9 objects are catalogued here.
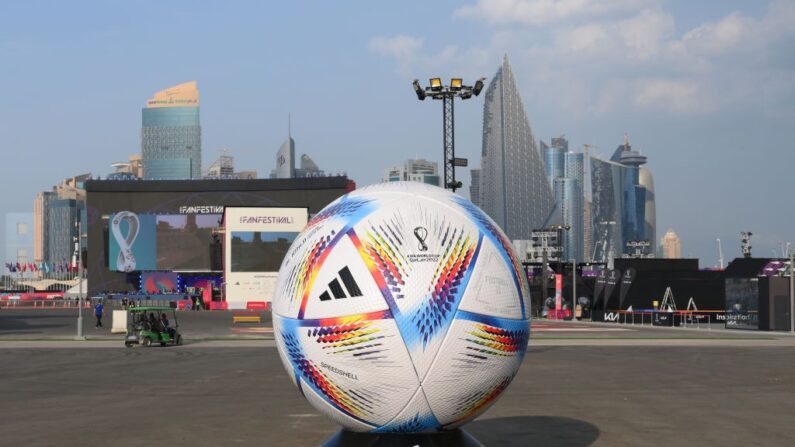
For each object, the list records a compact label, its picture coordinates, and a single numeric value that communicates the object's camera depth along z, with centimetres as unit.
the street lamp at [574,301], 7180
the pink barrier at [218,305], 10410
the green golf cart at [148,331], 3784
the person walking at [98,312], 5475
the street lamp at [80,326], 4229
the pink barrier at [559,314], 7338
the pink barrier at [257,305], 10394
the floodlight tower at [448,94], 2780
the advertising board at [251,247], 10388
